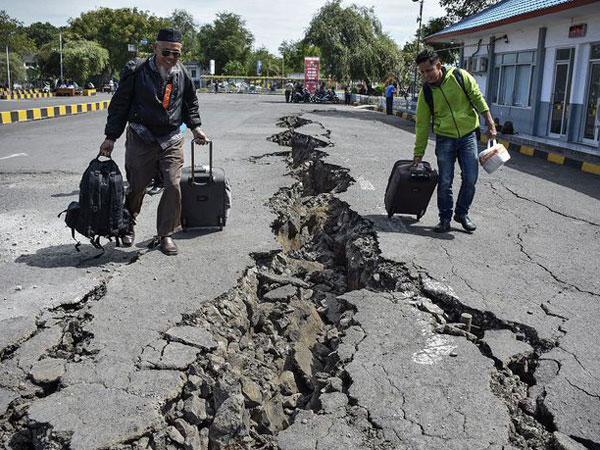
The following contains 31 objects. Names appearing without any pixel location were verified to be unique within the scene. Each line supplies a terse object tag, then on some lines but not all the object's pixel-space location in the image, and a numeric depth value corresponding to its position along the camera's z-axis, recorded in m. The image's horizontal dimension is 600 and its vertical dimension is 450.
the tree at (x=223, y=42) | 95.81
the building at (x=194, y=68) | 84.20
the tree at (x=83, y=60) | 58.25
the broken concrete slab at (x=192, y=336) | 3.43
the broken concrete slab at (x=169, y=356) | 3.16
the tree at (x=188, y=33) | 93.62
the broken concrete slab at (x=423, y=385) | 2.71
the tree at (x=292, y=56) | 87.45
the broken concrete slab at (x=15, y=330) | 3.38
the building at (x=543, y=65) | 15.38
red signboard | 41.56
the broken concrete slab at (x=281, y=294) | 4.61
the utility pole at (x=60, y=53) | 55.25
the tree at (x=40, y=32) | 101.75
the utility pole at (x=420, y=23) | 33.78
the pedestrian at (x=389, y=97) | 27.38
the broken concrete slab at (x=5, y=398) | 2.76
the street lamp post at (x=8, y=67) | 43.82
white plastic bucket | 5.86
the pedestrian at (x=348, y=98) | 38.60
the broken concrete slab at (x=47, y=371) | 3.00
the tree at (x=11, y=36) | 44.69
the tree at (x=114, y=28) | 67.50
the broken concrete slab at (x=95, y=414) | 2.56
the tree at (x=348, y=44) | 40.12
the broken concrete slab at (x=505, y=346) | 3.48
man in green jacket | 5.70
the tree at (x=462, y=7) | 32.28
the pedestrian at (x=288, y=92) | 39.28
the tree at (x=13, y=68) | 47.81
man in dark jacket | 4.81
